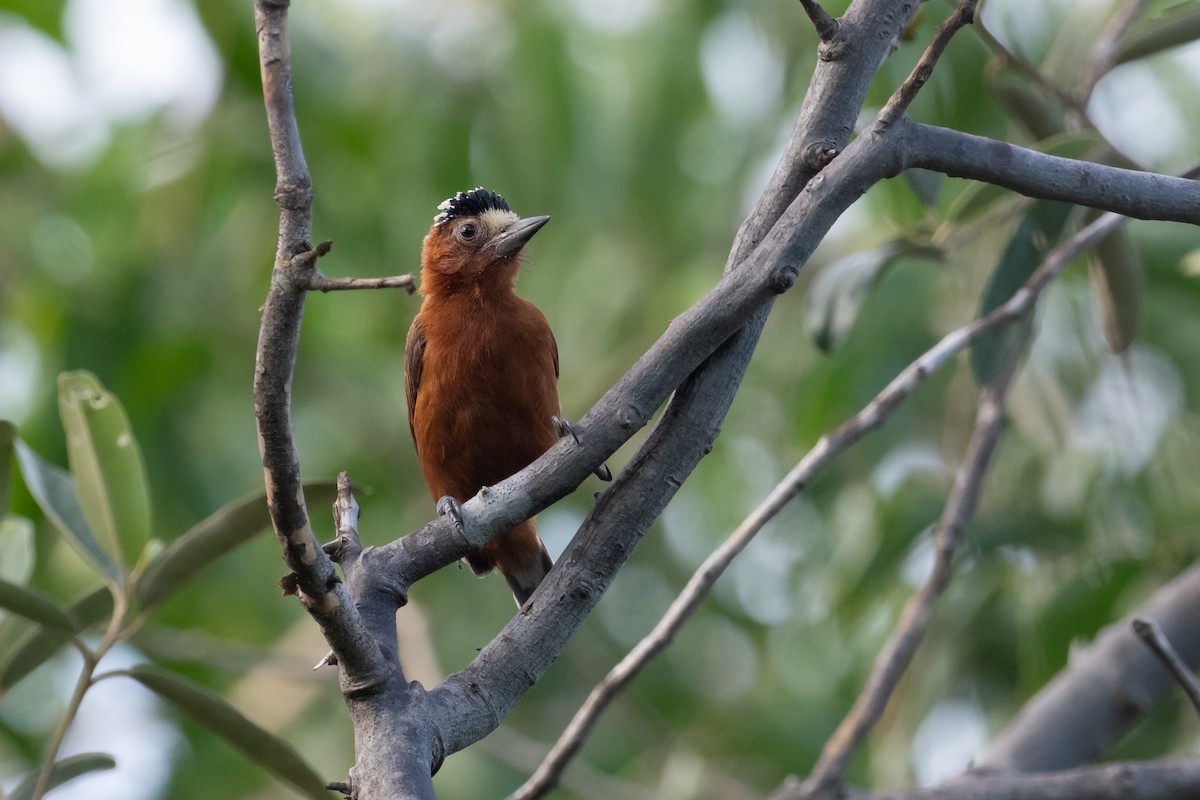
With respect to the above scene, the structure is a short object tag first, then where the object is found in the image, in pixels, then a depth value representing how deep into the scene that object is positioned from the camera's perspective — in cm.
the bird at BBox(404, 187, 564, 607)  848
